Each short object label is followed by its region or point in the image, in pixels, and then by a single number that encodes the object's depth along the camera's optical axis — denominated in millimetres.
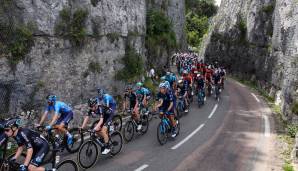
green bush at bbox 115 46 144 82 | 21605
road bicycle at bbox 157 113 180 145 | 13320
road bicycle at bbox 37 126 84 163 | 10656
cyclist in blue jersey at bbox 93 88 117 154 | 11086
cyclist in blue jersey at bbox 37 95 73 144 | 10731
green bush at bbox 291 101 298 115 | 16911
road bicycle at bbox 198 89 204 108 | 21859
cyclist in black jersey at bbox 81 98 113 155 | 11055
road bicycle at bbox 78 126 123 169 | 10320
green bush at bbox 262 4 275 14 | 38344
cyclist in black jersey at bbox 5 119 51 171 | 7128
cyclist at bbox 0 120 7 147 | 8189
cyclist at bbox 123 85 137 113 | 14508
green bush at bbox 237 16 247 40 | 43325
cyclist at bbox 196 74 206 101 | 22109
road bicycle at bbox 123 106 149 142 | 13602
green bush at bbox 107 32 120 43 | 20191
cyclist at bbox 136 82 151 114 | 14875
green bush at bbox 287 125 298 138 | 16139
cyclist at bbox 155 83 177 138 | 13225
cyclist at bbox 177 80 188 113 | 18711
